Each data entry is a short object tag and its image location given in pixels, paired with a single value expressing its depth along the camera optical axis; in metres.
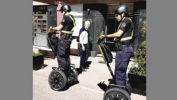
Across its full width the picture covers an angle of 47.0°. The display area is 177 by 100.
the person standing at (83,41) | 8.18
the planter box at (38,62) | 8.61
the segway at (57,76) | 5.92
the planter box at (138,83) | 5.81
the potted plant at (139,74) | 5.84
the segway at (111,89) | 4.75
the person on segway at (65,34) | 6.09
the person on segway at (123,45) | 4.97
